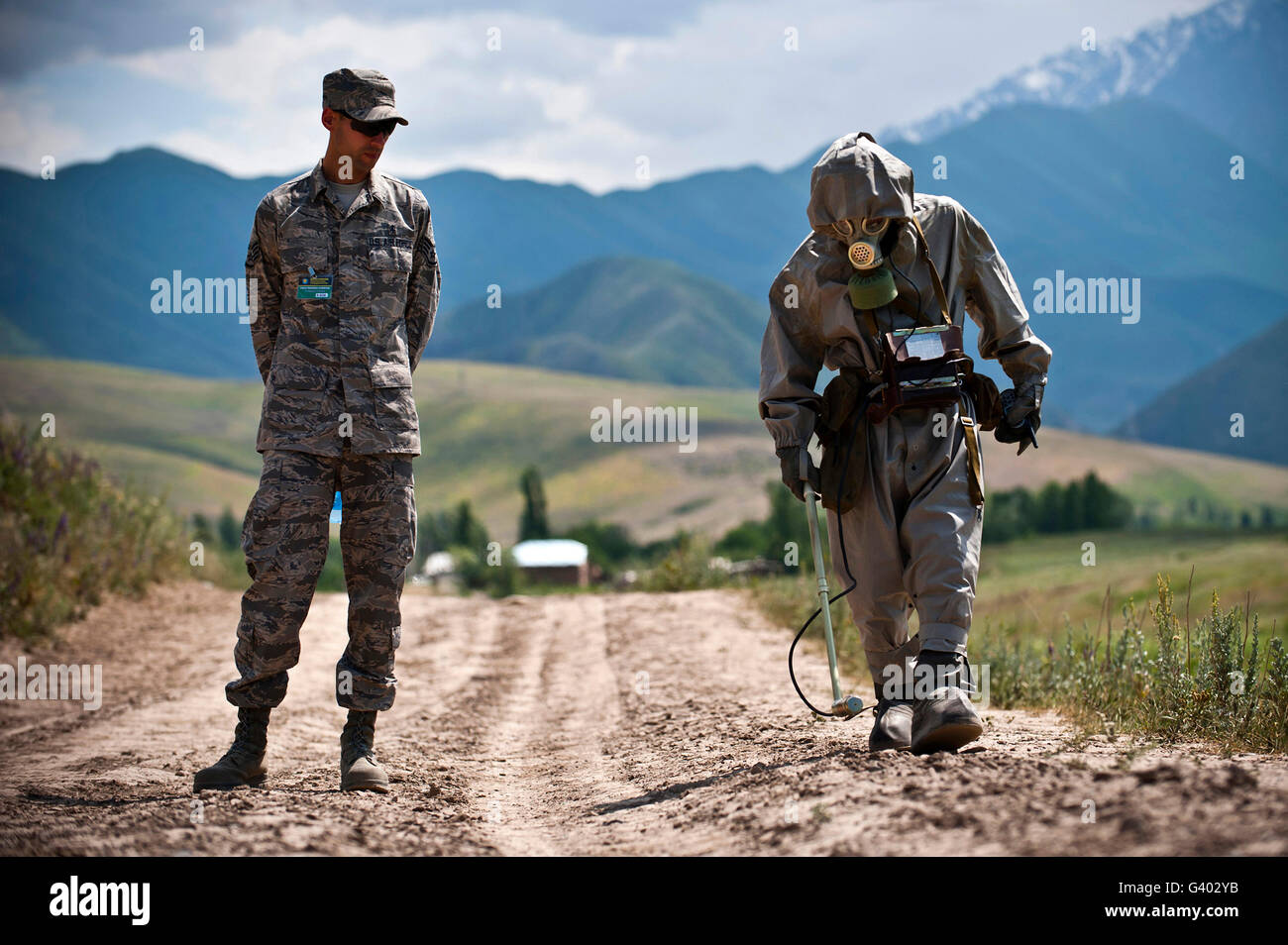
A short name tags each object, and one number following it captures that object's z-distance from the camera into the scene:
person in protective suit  4.71
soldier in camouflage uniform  4.63
